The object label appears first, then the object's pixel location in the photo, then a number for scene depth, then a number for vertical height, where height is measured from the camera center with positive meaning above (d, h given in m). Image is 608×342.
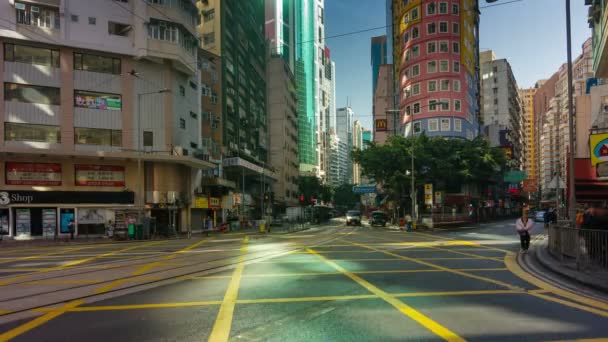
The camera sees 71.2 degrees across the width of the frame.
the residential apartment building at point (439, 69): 56.38 +15.44
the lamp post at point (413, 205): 37.92 -2.11
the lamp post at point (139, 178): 30.66 +0.61
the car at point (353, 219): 49.59 -4.17
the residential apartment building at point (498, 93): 102.50 +21.68
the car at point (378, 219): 45.56 -3.88
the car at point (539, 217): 52.78 -4.61
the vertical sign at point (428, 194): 36.91 -1.03
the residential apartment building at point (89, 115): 30.56 +5.58
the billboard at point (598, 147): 11.87 +0.91
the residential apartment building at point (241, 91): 52.28 +13.61
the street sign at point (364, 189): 59.85 -0.83
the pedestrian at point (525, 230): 16.19 -1.89
